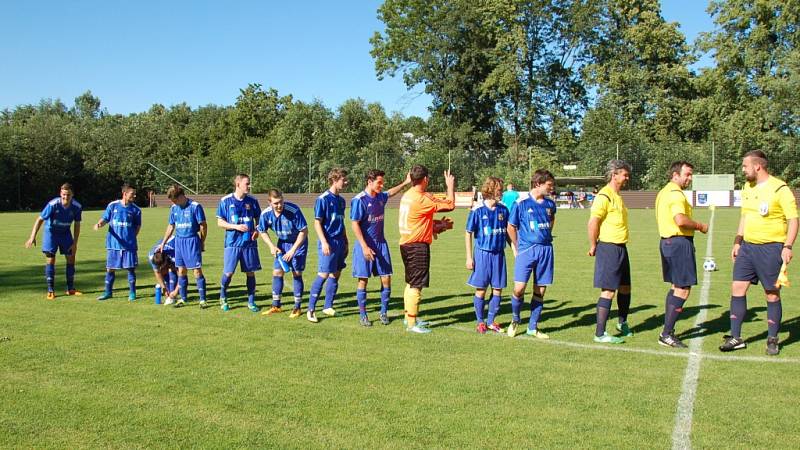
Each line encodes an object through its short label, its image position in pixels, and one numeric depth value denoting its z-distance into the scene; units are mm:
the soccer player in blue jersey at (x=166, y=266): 9758
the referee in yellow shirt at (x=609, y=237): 7035
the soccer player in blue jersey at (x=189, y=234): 9445
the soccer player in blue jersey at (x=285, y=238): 8875
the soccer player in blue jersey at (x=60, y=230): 10617
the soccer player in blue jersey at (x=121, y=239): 10297
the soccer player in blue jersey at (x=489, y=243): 7746
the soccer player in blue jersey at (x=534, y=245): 7465
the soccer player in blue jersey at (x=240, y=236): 9156
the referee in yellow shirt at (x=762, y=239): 6480
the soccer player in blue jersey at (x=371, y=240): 8133
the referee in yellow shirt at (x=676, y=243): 6887
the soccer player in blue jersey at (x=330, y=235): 8312
